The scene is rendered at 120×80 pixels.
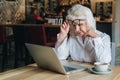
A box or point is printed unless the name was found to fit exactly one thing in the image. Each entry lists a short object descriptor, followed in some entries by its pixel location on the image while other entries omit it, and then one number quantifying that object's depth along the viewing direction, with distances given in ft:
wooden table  5.27
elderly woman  6.97
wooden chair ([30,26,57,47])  14.86
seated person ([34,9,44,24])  27.82
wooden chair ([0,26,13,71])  17.11
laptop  5.42
